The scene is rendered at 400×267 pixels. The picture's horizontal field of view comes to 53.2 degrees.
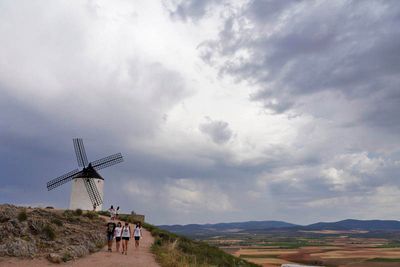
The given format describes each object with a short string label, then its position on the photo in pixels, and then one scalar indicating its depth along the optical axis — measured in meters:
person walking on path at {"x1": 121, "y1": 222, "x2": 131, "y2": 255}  22.34
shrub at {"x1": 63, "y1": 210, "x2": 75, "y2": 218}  32.61
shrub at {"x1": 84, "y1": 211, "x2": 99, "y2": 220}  34.25
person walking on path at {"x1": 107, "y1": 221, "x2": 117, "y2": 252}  23.44
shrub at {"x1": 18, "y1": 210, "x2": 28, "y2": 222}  25.59
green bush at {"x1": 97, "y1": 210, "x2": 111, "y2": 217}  42.35
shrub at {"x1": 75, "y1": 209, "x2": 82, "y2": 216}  34.72
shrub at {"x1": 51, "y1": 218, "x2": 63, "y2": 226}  27.13
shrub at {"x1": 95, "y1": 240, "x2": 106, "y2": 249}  24.26
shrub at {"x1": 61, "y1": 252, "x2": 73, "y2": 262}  19.60
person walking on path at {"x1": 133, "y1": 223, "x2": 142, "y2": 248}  24.14
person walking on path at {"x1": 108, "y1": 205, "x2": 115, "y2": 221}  34.19
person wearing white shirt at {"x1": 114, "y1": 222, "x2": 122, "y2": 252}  22.67
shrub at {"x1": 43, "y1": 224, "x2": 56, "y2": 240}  23.50
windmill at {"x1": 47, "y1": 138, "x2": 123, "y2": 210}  44.48
